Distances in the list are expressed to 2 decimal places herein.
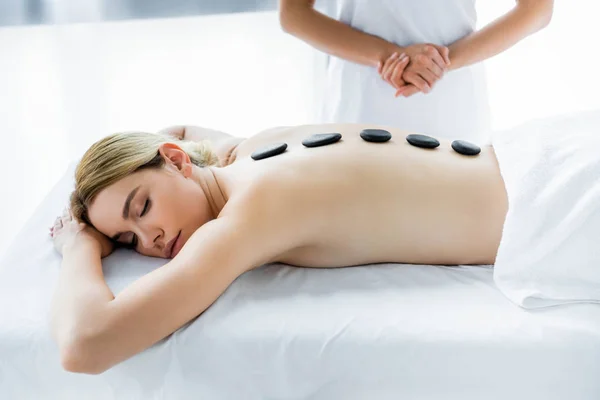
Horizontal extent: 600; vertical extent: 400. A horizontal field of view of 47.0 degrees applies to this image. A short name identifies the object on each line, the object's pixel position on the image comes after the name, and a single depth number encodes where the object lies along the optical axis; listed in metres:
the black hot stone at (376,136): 1.40
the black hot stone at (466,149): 1.41
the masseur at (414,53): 1.68
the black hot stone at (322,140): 1.39
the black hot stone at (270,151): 1.40
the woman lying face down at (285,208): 1.23
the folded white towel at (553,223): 1.17
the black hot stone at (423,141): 1.40
